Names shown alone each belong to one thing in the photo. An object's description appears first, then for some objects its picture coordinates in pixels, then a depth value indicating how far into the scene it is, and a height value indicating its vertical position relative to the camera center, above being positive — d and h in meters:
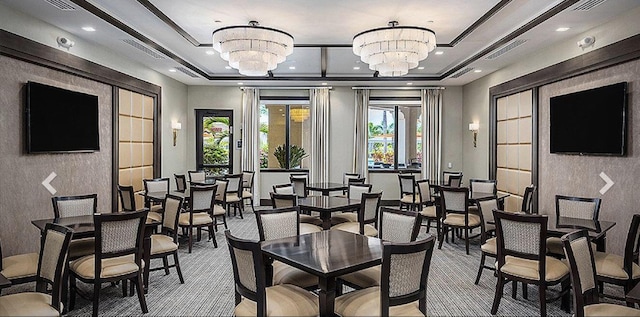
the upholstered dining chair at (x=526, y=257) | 3.44 -0.91
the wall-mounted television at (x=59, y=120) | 4.84 +0.46
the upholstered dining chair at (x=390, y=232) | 3.19 -0.74
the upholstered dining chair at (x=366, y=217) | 5.00 -0.81
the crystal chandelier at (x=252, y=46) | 4.77 +1.33
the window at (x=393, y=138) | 10.62 +0.44
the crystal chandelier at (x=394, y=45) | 4.79 +1.35
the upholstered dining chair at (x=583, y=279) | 2.61 -0.85
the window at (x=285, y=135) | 10.66 +0.52
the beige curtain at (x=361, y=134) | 10.13 +0.52
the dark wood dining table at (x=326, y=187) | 7.34 -0.62
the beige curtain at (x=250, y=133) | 10.07 +0.54
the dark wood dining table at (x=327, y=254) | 2.59 -0.73
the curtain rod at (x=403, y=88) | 10.03 +1.68
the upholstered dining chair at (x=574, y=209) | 4.32 -0.65
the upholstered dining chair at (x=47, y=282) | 2.70 -0.94
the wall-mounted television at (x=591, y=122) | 4.73 +0.43
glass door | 10.21 +0.32
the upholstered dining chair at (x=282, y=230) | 3.23 -0.75
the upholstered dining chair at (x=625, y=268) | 3.45 -1.01
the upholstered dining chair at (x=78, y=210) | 4.04 -0.64
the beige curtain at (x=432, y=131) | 10.05 +0.59
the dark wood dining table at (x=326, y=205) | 5.10 -0.67
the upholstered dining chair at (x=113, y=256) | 3.46 -0.91
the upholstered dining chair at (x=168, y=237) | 4.31 -0.96
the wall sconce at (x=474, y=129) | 8.99 +0.58
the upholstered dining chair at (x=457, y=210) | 5.82 -0.83
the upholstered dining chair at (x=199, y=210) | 5.76 -0.82
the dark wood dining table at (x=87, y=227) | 3.66 -0.69
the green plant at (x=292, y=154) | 10.68 +0.01
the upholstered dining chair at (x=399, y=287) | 2.46 -0.84
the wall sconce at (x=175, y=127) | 9.08 +0.62
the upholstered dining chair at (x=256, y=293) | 2.50 -0.93
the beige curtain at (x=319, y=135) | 10.12 +0.49
